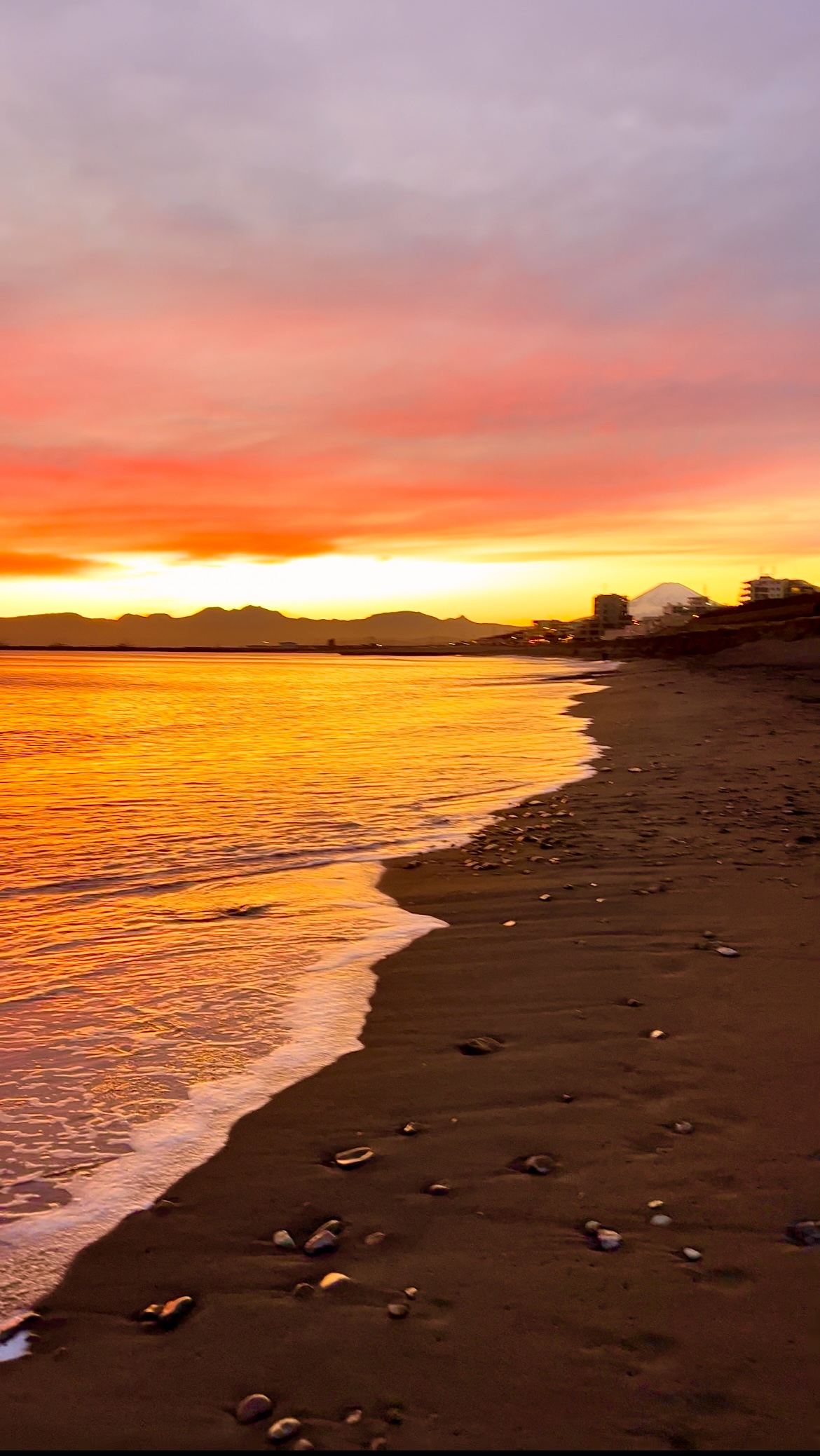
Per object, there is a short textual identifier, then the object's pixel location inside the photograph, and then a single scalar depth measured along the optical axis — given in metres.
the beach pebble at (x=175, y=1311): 3.00
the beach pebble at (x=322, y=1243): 3.35
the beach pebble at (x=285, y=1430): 2.52
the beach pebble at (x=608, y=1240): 3.29
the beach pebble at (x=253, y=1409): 2.59
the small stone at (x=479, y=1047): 5.00
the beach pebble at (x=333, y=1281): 3.14
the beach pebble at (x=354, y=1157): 3.94
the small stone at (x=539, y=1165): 3.80
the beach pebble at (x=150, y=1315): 3.02
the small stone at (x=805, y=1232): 3.29
